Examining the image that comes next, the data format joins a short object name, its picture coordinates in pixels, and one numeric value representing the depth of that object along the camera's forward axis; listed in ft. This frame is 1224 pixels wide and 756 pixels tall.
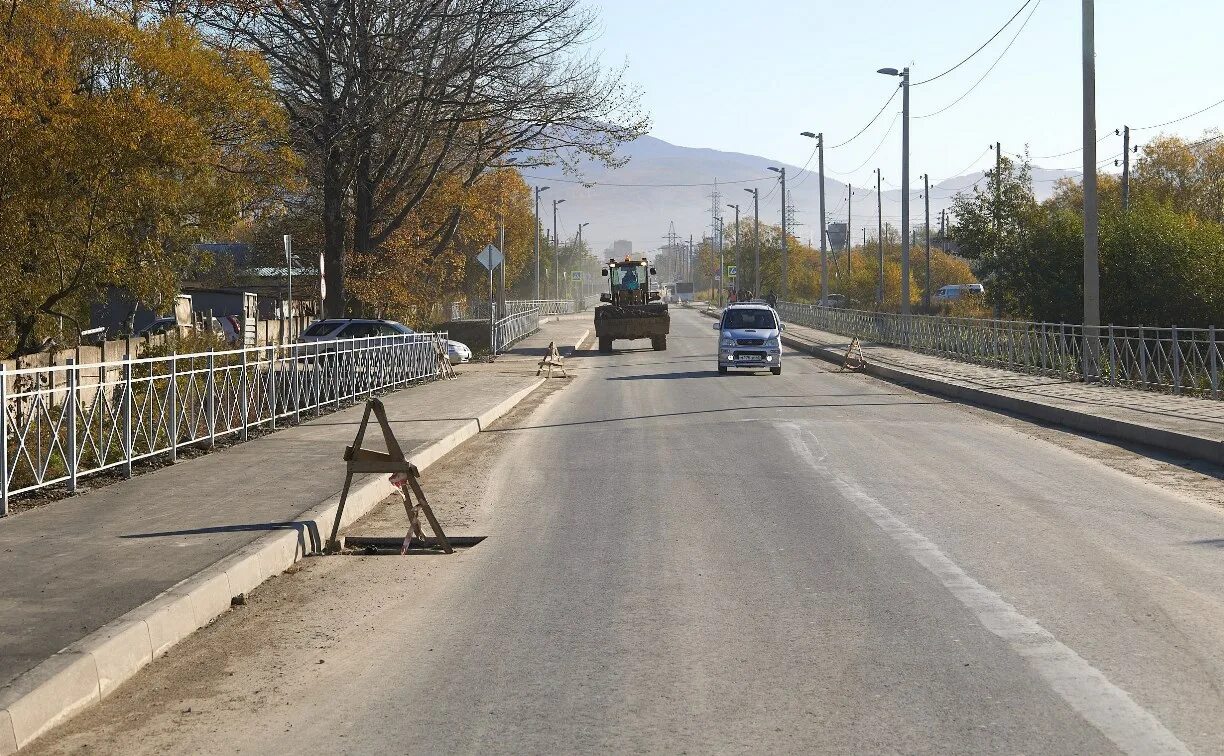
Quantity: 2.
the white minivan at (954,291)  323.57
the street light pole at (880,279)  254.74
